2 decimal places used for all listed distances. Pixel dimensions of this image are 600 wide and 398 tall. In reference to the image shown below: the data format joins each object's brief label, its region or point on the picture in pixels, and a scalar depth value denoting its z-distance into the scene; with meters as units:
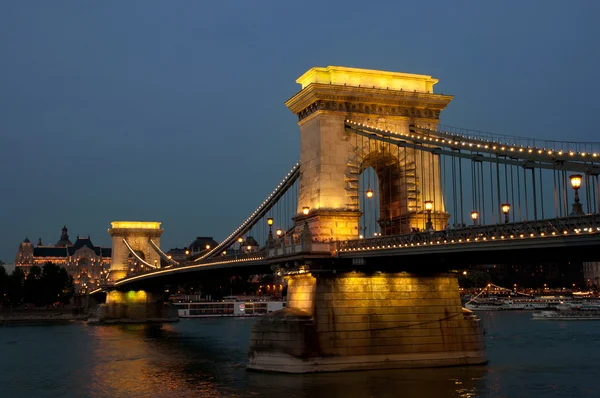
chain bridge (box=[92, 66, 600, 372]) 39.50
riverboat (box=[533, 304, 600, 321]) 113.44
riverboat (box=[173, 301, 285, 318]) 134.75
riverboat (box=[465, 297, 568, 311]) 145.62
